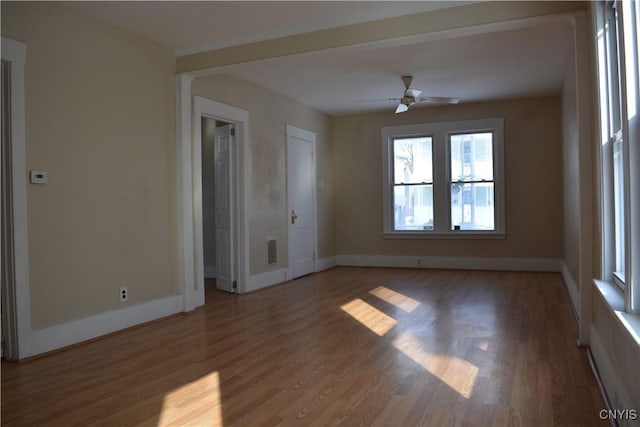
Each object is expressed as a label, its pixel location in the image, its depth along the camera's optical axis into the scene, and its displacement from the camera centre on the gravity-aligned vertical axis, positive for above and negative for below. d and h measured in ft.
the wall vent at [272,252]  22.21 -1.81
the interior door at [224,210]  20.53 +0.14
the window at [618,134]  7.39 +1.29
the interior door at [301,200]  24.18 +0.61
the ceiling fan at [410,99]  19.84 +4.60
